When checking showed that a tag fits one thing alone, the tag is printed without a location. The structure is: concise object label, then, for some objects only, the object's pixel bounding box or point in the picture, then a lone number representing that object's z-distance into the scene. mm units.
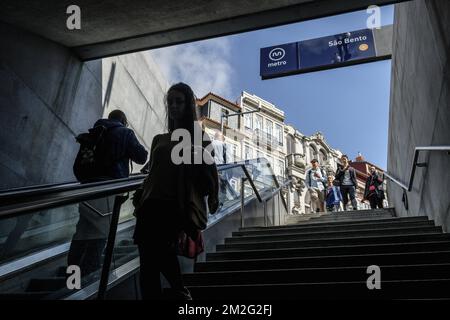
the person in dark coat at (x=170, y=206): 2256
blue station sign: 7691
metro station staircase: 3053
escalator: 2475
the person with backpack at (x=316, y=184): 11914
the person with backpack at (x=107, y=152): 3592
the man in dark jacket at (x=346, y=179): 10484
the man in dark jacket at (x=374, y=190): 10148
